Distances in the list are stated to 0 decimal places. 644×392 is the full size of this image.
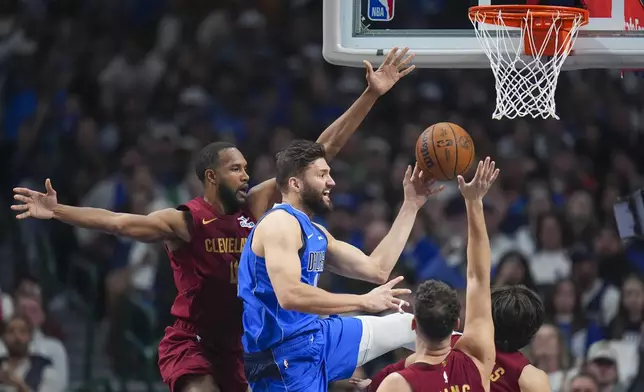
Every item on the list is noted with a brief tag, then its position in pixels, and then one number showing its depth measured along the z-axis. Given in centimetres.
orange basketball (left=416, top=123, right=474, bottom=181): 1262
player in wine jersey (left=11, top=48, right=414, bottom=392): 1318
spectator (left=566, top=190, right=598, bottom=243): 2098
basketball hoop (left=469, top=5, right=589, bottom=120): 1385
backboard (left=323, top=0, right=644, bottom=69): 1404
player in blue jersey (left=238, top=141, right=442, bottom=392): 1128
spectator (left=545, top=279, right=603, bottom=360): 1923
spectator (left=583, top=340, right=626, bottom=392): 1803
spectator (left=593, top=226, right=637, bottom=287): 2012
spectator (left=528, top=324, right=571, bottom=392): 1767
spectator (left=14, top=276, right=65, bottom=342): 1995
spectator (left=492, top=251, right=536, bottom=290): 1812
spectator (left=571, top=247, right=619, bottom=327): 1958
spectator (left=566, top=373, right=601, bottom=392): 1694
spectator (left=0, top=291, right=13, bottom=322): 1978
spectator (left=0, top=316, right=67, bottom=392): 1883
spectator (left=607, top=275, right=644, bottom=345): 1895
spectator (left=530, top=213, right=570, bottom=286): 2033
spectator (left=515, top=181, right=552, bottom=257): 2091
